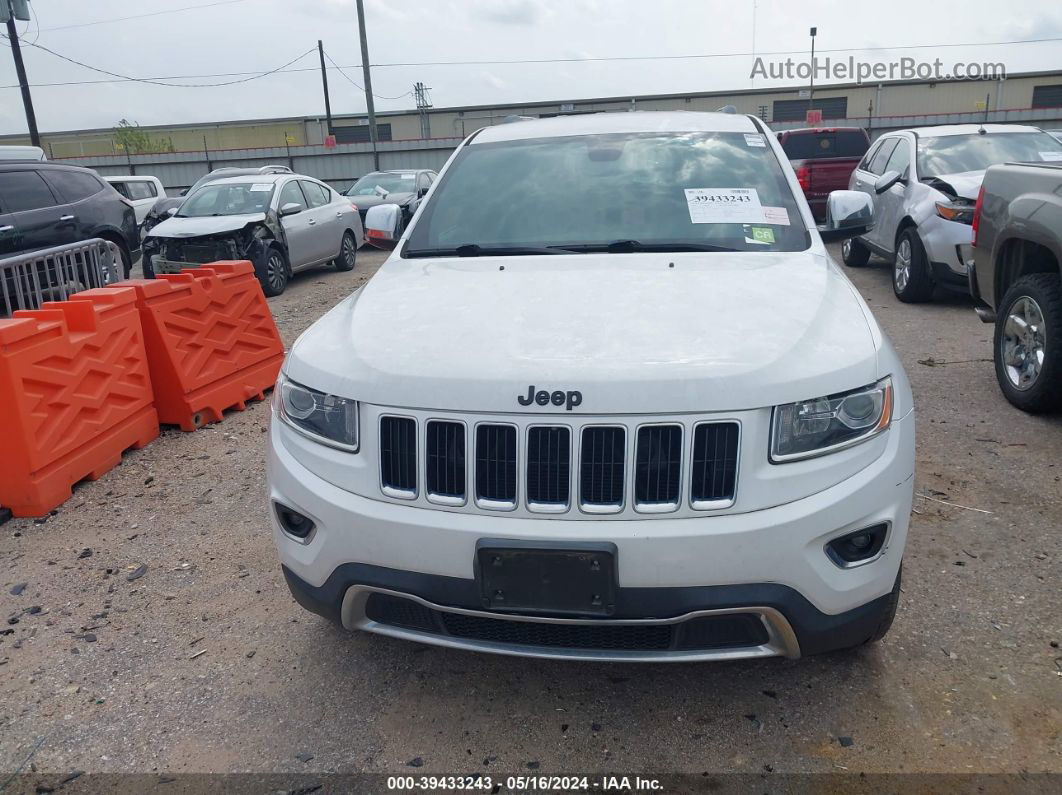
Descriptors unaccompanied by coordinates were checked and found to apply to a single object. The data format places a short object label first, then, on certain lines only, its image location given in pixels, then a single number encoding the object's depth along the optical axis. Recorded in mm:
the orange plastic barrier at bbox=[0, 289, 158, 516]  4055
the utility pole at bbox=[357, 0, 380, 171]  28156
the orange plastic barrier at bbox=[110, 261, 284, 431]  5207
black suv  8750
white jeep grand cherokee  2121
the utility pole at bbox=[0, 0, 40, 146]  22719
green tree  50562
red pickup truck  12859
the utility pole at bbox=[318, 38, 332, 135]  44197
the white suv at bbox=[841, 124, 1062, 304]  7629
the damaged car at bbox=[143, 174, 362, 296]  10562
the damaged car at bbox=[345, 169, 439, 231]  16031
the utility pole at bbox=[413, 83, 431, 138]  45647
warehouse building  38697
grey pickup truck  4734
